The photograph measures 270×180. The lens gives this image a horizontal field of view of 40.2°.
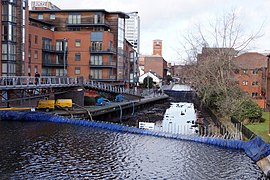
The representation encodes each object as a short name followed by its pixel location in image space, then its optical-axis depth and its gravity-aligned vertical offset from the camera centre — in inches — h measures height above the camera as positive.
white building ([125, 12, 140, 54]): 7463.1 +663.5
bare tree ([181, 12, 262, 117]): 1599.4 +13.9
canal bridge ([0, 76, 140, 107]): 1381.6 -65.5
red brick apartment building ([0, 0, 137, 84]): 2501.2 +225.6
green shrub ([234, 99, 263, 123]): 1306.6 -125.1
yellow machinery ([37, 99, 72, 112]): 1621.6 -131.2
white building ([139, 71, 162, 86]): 5000.0 -30.1
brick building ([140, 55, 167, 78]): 5836.6 +189.5
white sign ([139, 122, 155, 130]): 1381.5 -187.3
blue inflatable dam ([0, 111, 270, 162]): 900.2 -180.6
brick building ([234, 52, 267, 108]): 2782.0 +19.0
